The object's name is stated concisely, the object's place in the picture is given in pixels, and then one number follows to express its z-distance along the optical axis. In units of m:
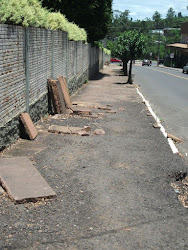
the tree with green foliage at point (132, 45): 27.94
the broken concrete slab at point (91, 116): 12.35
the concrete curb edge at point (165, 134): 8.96
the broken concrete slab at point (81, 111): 12.59
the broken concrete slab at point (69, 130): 9.84
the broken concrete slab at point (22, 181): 5.49
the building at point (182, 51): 72.12
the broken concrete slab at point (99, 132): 9.98
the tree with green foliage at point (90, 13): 26.11
